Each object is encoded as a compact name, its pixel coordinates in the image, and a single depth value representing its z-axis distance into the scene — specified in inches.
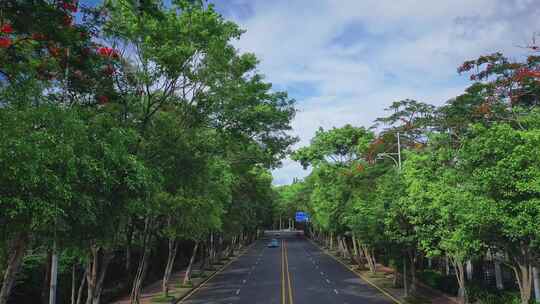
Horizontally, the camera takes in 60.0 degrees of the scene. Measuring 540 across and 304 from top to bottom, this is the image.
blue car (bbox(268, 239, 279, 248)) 2895.4
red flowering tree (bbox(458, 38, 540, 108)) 1080.8
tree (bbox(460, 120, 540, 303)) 451.2
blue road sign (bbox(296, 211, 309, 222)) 3284.9
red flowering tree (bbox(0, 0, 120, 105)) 331.3
